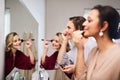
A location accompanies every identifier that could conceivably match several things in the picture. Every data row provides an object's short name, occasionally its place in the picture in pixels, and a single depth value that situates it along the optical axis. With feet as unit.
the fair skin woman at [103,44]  3.42
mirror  4.87
